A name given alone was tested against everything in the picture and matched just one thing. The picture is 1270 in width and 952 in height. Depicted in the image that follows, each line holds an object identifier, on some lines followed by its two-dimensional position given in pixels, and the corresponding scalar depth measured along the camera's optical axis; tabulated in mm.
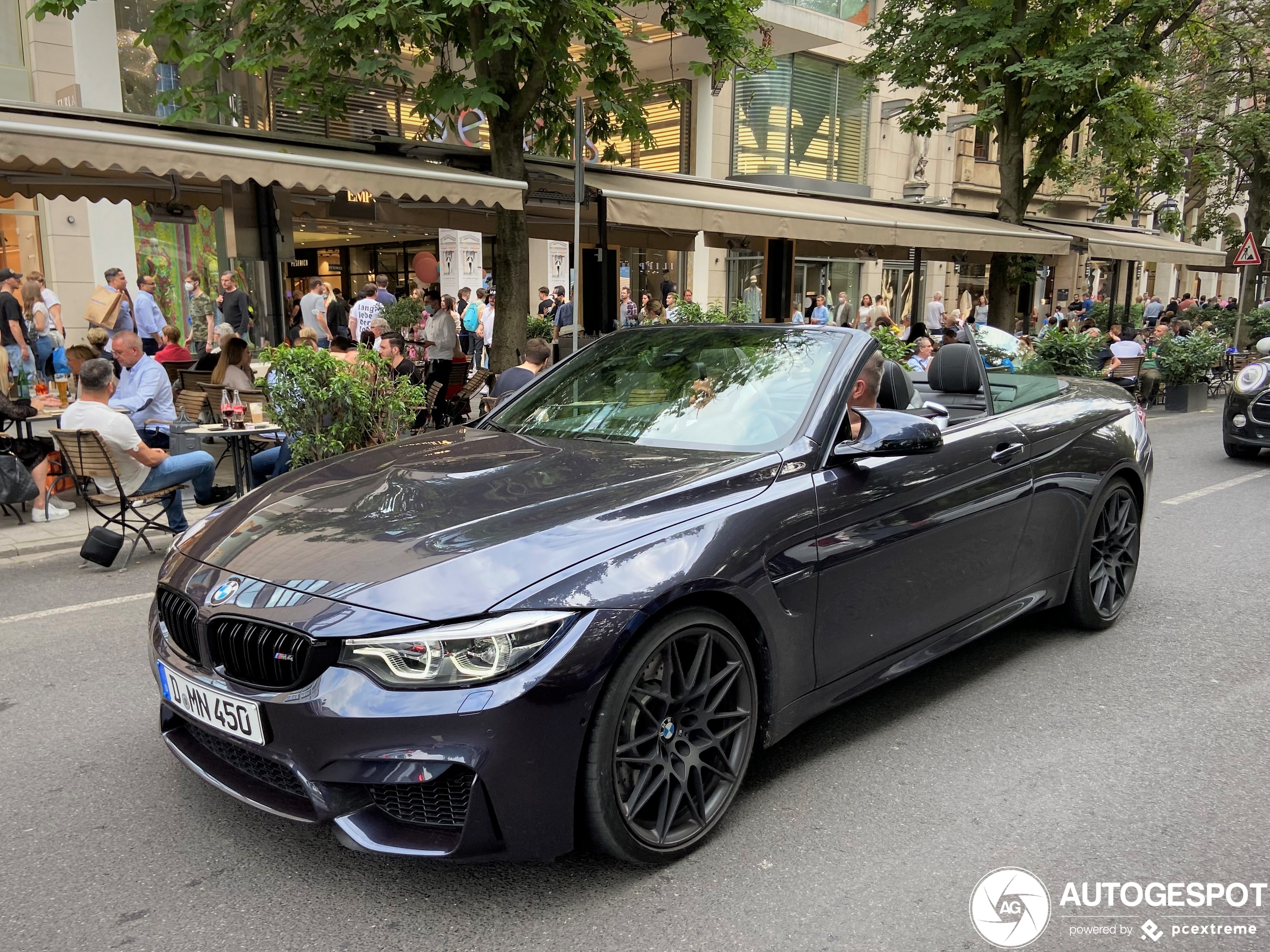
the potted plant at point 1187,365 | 16094
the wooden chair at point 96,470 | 6316
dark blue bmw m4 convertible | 2428
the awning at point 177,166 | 7504
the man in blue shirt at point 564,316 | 17797
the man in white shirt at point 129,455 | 6301
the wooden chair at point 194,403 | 9844
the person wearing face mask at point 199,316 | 15406
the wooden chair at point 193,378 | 10258
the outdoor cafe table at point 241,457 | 7652
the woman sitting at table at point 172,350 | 12719
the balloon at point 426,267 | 23469
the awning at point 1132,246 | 19266
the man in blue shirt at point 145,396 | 7895
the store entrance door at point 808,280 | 28344
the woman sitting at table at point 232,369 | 9500
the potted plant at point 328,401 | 7359
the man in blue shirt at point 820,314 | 21344
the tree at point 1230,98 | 21703
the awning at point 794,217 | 11008
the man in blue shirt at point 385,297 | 18719
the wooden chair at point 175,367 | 12391
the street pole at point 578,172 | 8391
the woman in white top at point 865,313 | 17931
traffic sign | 18984
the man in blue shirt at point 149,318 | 13969
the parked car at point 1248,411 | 10477
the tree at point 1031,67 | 15273
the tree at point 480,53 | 9445
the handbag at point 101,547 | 6207
